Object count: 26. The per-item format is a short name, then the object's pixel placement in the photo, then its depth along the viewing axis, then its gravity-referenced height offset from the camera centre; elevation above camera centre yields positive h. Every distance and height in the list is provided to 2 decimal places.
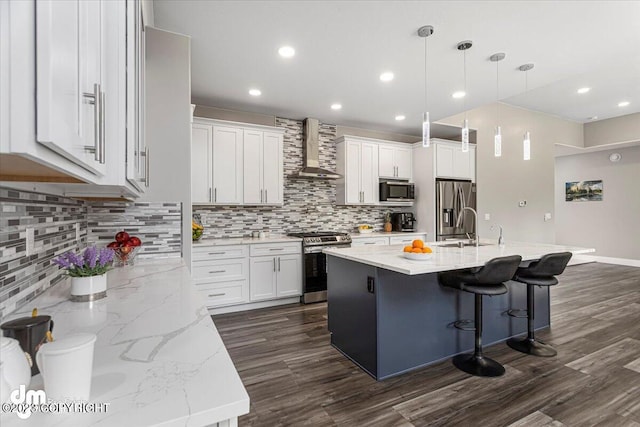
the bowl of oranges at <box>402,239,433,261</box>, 2.18 -0.29
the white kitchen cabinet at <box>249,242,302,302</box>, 3.90 -0.76
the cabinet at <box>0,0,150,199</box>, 0.41 +0.22
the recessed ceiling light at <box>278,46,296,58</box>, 2.81 +1.56
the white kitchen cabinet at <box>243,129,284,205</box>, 4.18 +0.66
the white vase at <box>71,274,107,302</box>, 1.35 -0.33
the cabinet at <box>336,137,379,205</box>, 4.91 +0.69
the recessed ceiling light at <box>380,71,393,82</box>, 3.35 +1.56
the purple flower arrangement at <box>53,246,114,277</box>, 1.37 -0.22
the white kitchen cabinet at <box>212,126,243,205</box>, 3.98 +0.66
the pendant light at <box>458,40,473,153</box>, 2.75 +1.56
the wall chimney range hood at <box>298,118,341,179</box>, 4.60 +0.95
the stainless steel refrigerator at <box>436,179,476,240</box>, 5.11 +0.12
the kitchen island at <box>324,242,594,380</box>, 2.25 -0.80
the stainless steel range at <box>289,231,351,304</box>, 4.17 -0.74
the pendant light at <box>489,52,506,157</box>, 2.88 +1.56
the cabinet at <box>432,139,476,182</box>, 5.12 +0.91
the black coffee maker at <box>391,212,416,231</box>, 5.37 -0.14
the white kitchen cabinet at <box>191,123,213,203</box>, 3.85 +0.67
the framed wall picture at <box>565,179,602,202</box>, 7.20 +0.52
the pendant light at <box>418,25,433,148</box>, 2.52 +1.55
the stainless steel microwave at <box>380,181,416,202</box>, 5.11 +0.38
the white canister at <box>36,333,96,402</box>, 0.58 -0.30
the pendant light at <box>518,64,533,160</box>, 2.97 +1.56
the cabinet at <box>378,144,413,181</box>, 5.20 +0.91
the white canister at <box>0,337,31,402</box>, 0.56 -0.29
